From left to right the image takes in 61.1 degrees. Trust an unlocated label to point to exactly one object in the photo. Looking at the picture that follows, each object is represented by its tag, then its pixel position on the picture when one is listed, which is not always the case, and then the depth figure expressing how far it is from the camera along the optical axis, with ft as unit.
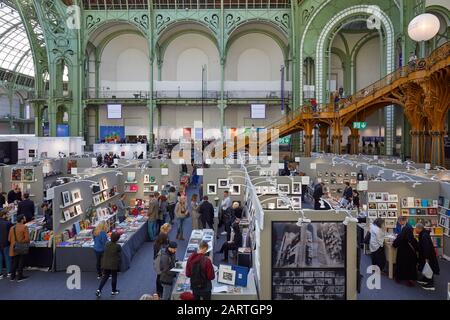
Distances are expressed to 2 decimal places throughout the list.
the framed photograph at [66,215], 32.35
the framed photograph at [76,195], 34.08
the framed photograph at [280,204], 33.40
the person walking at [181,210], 38.17
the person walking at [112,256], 24.25
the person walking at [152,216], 38.02
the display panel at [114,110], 115.44
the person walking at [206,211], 37.52
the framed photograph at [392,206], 35.53
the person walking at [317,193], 46.62
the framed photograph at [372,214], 35.63
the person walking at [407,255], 27.40
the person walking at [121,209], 42.19
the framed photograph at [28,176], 50.55
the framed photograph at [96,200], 38.69
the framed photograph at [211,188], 45.24
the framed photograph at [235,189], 43.93
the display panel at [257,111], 113.39
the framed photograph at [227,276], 21.48
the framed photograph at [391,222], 35.63
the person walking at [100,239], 27.53
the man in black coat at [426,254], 26.76
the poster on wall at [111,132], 122.21
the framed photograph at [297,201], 36.65
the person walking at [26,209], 36.70
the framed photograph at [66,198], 32.18
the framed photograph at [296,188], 43.06
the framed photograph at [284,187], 42.55
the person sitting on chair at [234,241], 30.94
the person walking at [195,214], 39.11
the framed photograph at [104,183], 41.57
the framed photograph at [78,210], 34.54
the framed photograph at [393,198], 35.58
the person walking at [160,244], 23.95
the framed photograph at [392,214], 35.55
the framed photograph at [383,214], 35.73
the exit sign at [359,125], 76.75
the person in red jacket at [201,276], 19.79
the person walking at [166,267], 22.29
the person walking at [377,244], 29.14
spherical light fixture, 41.27
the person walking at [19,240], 27.35
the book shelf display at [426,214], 34.14
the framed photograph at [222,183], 45.11
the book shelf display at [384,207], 35.55
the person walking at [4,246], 27.71
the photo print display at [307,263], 20.38
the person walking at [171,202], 44.01
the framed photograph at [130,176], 47.11
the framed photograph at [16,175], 50.52
